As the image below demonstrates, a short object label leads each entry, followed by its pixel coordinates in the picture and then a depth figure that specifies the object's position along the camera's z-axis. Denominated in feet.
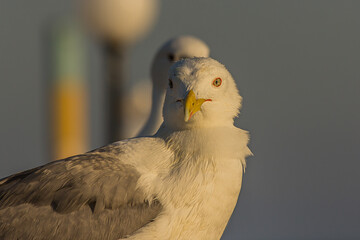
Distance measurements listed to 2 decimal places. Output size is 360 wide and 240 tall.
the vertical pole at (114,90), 72.54
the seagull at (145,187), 27.07
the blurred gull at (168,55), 42.78
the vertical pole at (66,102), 87.25
